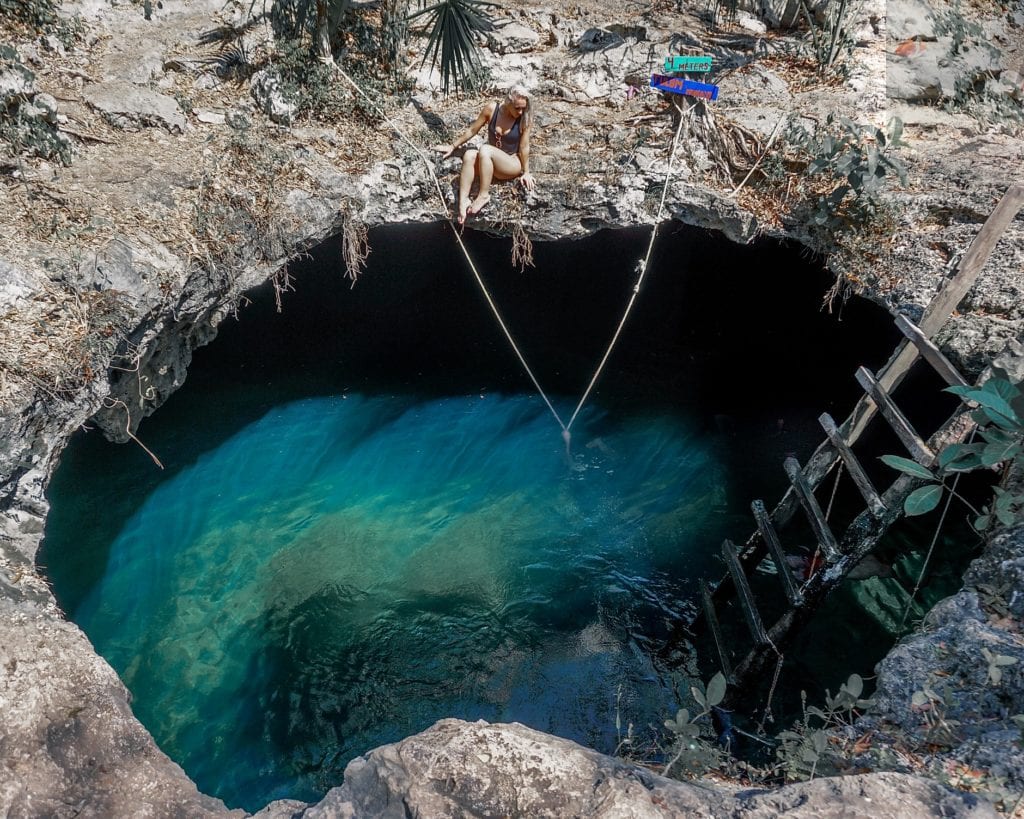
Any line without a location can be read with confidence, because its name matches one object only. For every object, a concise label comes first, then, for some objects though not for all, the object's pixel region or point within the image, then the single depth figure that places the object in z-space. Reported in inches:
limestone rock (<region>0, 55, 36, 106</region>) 225.6
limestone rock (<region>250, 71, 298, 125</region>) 266.1
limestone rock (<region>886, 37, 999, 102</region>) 290.0
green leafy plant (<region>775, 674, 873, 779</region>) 120.0
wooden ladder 178.4
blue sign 247.4
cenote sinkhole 237.3
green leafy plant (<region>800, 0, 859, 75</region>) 294.0
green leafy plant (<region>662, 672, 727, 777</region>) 126.1
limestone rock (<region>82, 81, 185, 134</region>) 256.1
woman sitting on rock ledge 246.4
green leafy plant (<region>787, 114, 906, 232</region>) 227.8
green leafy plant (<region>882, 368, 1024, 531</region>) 148.7
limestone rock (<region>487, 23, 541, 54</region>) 305.9
